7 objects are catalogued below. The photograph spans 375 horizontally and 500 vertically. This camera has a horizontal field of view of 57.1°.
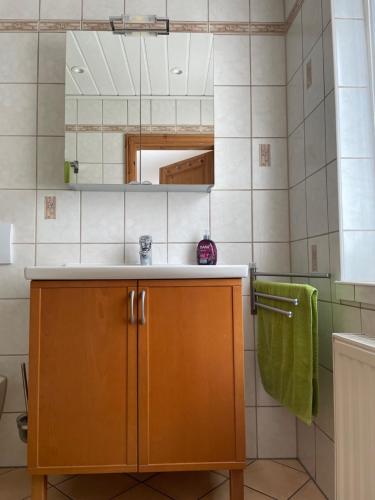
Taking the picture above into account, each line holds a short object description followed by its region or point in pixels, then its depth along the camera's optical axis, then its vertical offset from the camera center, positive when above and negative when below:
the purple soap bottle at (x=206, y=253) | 1.62 +0.08
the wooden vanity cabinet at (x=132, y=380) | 1.19 -0.39
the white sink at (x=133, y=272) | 1.21 -0.01
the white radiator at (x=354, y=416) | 0.83 -0.39
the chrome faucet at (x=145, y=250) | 1.61 +0.09
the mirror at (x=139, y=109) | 1.60 +0.75
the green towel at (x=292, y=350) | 1.17 -0.31
